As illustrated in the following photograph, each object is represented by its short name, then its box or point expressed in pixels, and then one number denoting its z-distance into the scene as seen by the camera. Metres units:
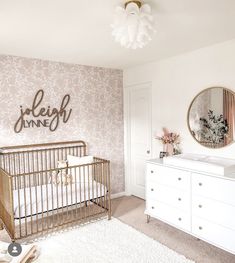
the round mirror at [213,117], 2.87
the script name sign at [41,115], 3.40
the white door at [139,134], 4.04
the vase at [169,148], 3.48
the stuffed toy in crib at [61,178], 3.26
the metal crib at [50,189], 2.83
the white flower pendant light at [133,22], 1.79
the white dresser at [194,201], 2.38
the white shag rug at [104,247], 2.47
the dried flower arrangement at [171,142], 3.48
